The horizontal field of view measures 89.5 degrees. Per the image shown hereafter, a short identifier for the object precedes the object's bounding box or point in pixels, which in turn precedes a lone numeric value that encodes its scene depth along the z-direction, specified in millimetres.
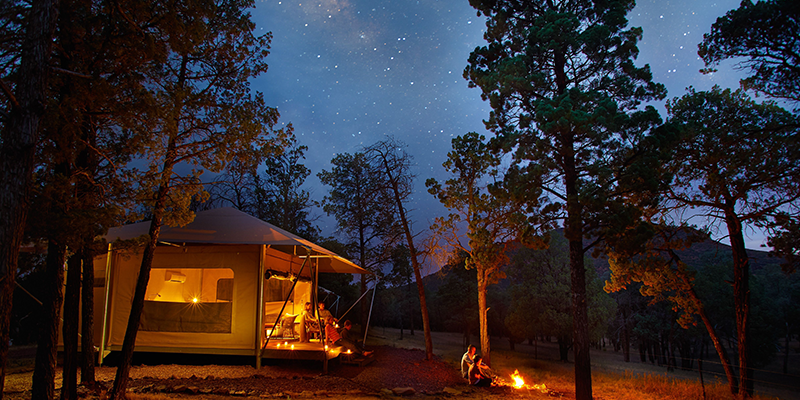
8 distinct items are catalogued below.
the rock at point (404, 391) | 7511
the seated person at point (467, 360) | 9453
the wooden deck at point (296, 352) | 8719
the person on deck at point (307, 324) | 9852
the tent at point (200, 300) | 8664
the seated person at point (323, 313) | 10178
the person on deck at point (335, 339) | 9398
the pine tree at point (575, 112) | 8219
